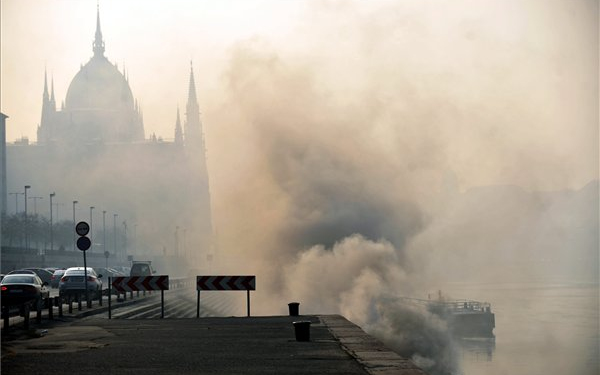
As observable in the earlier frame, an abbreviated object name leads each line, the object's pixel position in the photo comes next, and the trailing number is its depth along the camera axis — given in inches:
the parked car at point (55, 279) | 2952.8
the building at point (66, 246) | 7402.6
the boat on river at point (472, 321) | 4132.6
